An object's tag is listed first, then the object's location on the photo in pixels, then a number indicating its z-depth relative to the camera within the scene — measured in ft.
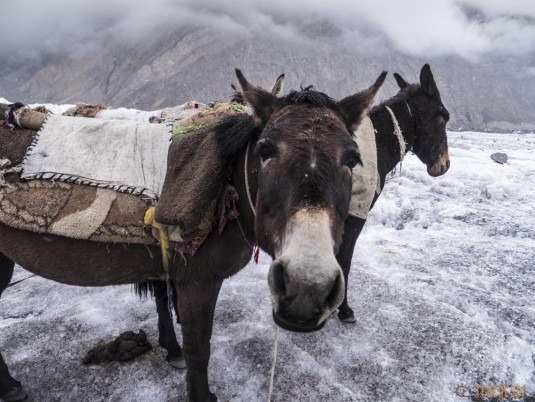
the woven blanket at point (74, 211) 6.58
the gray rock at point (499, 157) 39.51
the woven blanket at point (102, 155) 6.81
